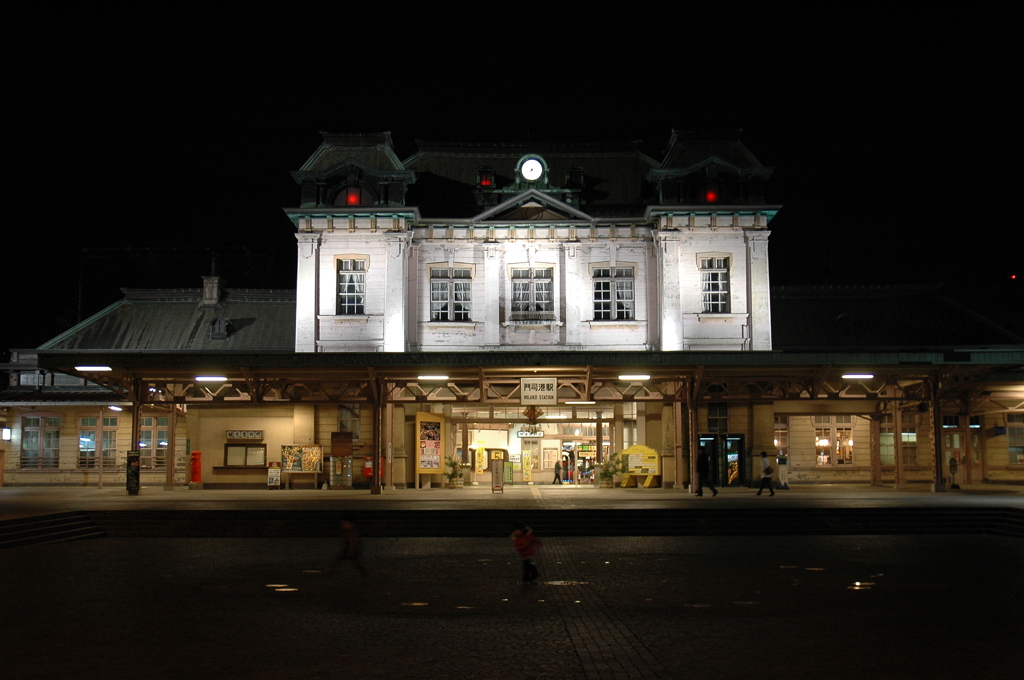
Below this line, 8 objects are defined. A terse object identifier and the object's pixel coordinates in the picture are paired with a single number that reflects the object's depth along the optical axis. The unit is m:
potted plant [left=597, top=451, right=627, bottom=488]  30.36
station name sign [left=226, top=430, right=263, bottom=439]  31.27
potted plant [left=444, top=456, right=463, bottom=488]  30.64
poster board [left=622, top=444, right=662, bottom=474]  29.92
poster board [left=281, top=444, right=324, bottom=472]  29.88
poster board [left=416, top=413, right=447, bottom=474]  29.41
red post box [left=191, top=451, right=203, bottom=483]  30.14
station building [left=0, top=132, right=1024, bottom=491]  27.84
